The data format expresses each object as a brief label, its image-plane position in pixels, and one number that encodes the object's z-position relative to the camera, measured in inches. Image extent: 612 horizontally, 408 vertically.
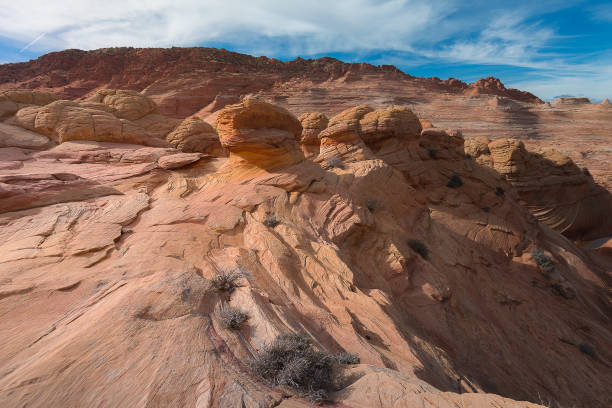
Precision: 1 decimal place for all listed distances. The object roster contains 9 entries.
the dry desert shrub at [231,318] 146.5
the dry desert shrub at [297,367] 120.3
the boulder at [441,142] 634.8
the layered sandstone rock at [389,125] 566.3
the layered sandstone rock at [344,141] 520.1
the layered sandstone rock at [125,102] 797.9
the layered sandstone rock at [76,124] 544.4
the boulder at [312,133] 665.0
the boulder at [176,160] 415.8
